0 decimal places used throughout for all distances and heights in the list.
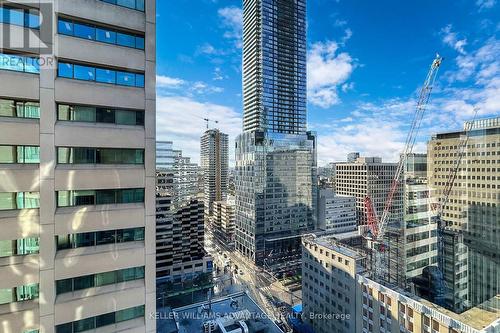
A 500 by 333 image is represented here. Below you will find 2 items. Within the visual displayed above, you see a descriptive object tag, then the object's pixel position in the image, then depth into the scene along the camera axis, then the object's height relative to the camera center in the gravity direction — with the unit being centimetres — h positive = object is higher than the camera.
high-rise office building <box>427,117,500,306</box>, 3158 -531
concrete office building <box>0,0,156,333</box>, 984 -8
